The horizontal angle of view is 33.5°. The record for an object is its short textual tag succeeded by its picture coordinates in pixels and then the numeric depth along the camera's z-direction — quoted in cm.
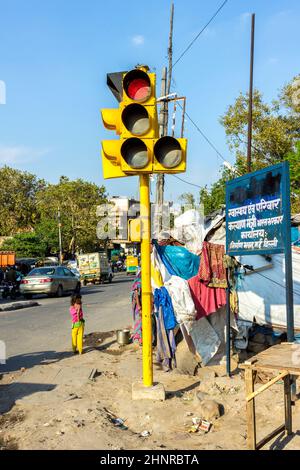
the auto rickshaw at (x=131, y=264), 4468
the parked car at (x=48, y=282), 2366
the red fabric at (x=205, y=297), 830
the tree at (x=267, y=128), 2938
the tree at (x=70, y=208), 5816
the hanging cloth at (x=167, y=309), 814
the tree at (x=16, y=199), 5622
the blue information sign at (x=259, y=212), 646
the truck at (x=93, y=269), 3775
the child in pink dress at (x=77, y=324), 999
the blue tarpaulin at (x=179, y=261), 912
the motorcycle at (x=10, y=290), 2445
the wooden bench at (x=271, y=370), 450
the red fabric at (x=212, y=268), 829
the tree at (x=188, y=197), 5812
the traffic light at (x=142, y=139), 622
